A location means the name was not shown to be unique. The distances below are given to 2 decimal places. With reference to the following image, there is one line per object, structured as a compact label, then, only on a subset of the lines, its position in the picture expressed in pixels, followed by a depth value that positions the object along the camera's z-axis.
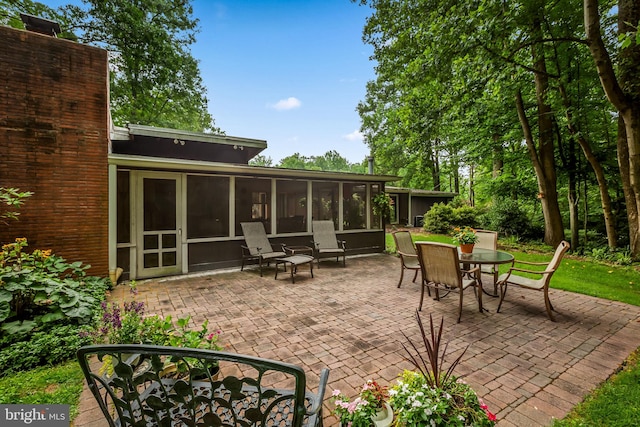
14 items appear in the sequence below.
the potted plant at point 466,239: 4.34
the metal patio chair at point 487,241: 4.90
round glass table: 3.81
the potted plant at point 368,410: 1.47
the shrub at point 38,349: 2.47
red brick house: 4.47
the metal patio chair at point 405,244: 5.12
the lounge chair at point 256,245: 6.15
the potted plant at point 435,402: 1.28
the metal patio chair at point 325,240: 6.97
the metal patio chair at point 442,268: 3.58
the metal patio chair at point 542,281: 3.53
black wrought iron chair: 0.98
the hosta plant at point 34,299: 2.94
